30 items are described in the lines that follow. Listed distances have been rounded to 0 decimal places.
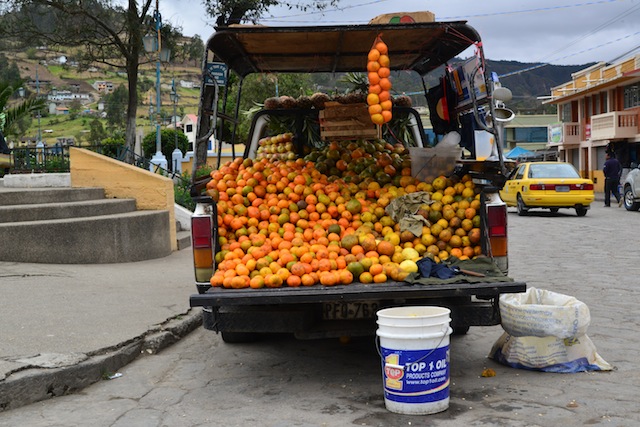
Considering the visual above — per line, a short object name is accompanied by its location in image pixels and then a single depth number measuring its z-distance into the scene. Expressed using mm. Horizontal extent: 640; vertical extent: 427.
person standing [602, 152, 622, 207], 25312
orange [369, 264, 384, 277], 5398
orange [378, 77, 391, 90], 6086
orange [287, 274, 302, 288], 5324
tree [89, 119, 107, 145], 78425
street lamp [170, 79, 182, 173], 30075
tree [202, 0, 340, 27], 20281
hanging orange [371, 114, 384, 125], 6027
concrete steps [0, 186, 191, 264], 10180
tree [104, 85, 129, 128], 88250
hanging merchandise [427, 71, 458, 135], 7945
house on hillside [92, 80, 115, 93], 146750
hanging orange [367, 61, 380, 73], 6074
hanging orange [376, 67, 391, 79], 6086
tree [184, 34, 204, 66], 24469
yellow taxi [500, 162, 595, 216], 21703
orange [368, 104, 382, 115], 6055
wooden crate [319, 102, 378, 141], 7430
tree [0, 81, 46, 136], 17188
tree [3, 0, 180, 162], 20281
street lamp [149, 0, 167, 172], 19969
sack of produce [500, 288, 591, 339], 5363
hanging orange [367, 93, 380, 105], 6074
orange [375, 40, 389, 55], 6146
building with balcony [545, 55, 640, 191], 39594
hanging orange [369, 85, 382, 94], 6113
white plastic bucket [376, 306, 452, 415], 4590
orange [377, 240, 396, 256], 5734
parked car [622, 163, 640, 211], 23031
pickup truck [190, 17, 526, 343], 5133
